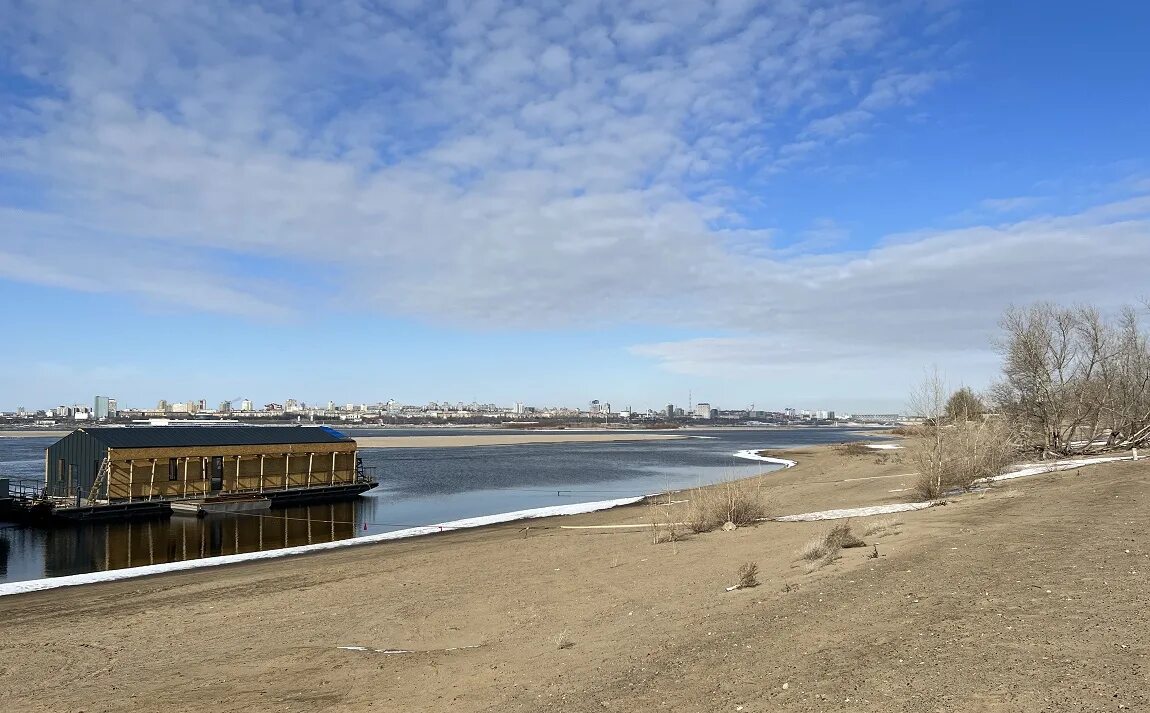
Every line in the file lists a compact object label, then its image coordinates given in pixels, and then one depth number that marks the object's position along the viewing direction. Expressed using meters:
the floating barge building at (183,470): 36.78
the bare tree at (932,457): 22.80
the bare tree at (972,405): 34.29
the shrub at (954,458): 22.98
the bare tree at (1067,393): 38.69
